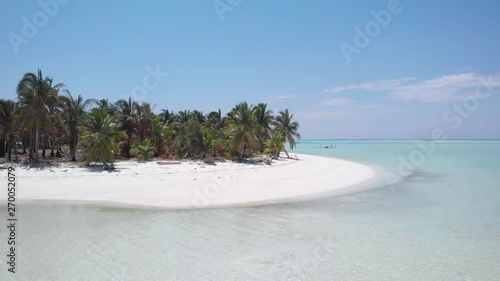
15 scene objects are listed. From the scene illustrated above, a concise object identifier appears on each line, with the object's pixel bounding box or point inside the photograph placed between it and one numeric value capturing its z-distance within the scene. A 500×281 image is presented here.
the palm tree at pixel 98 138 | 22.31
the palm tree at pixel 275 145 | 38.56
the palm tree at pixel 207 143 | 32.56
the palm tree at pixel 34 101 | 23.01
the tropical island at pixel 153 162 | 15.85
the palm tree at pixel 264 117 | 38.03
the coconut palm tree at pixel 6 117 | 26.20
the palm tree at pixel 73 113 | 28.02
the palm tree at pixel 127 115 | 33.38
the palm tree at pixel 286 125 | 44.38
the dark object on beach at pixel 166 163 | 26.03
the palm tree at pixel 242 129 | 31.47
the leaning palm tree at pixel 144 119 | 35.03
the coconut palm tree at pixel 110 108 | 35.25
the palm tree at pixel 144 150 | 29.29
